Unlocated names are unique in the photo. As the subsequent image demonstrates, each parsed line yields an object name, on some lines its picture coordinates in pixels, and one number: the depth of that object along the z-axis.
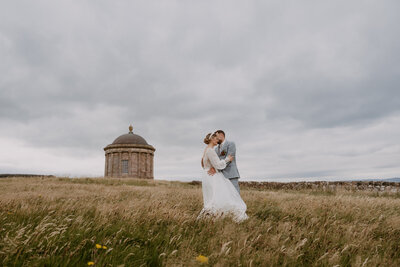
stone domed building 34.31
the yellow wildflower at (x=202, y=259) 2.50
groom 6.44
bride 5.36
